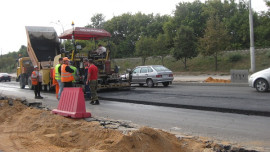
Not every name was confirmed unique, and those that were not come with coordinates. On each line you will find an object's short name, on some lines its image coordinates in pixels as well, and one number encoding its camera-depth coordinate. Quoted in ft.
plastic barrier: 24.80
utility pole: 71.04
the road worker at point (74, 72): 34.60
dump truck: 62.39
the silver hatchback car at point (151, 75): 60.85
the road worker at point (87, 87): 41.67
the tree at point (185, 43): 117.39
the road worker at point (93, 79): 36.60
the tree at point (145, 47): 130.31
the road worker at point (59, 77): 36.64
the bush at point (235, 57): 114.11
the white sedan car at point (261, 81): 42.78
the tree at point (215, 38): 103.45
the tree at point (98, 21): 246.43
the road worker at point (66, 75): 34.86
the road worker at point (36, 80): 44.24
